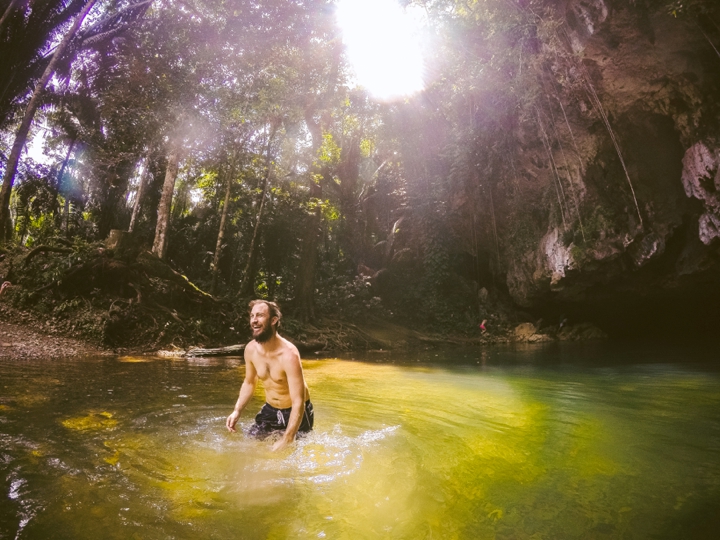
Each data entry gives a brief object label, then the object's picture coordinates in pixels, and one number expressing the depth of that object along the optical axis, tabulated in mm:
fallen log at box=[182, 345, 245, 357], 10234
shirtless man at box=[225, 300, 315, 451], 3711
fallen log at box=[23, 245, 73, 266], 10586
